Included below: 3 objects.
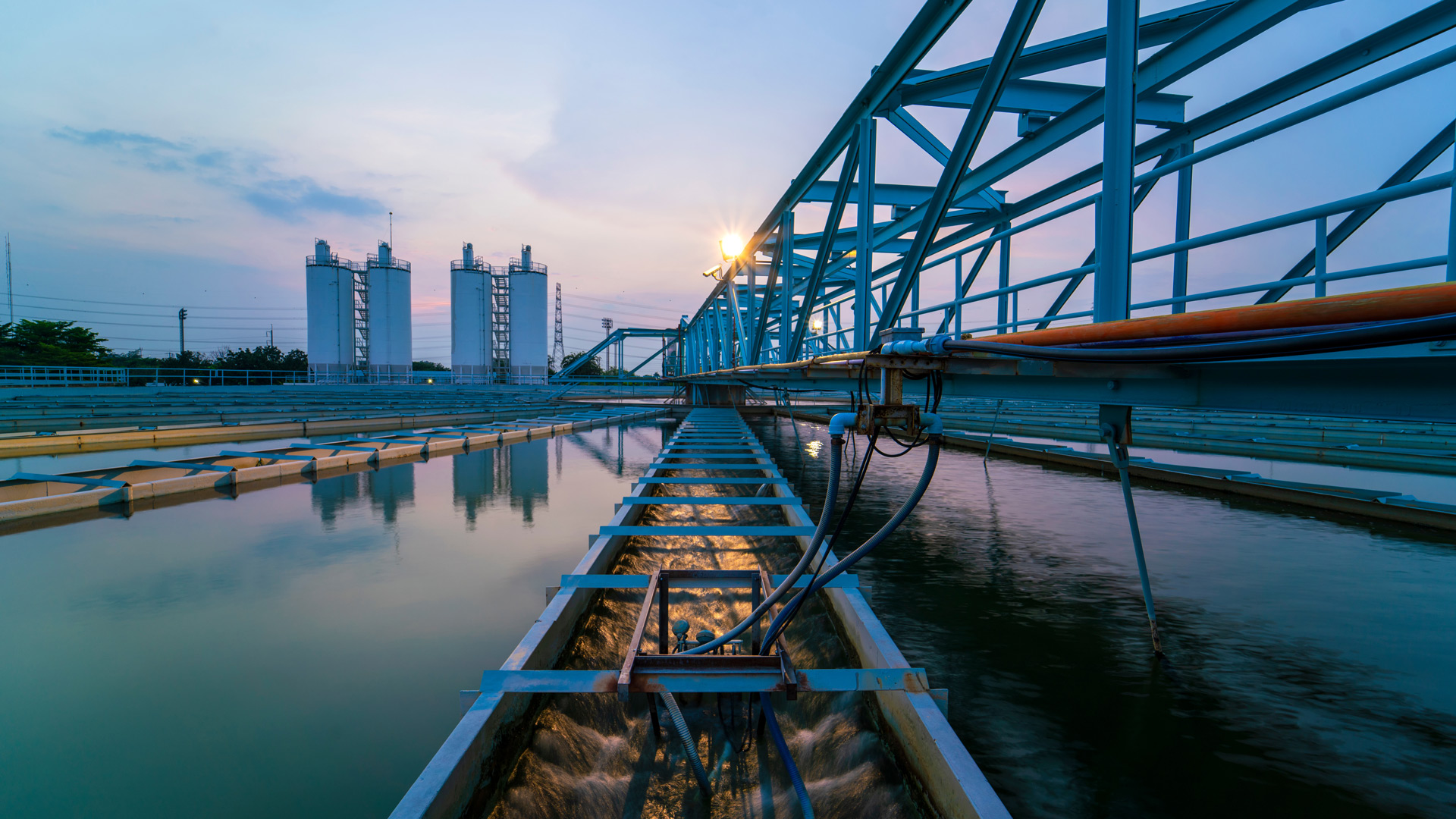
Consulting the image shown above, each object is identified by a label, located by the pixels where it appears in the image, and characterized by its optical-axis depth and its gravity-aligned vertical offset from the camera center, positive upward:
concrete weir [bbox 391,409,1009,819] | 1.85 -1.24
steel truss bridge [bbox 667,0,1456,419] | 2.02 +1.34
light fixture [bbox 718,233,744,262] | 10.70 +2.63
